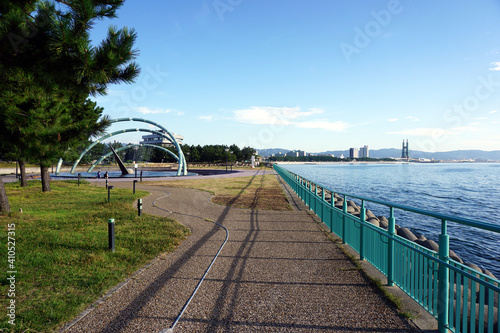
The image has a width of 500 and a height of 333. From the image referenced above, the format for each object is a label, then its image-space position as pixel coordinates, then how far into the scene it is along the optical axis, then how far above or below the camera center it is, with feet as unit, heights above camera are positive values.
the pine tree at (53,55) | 17.81 +7.33
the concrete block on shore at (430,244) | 30.12 -9.29
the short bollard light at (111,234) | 21.83 -5.99
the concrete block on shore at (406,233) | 33.94 -9.34
